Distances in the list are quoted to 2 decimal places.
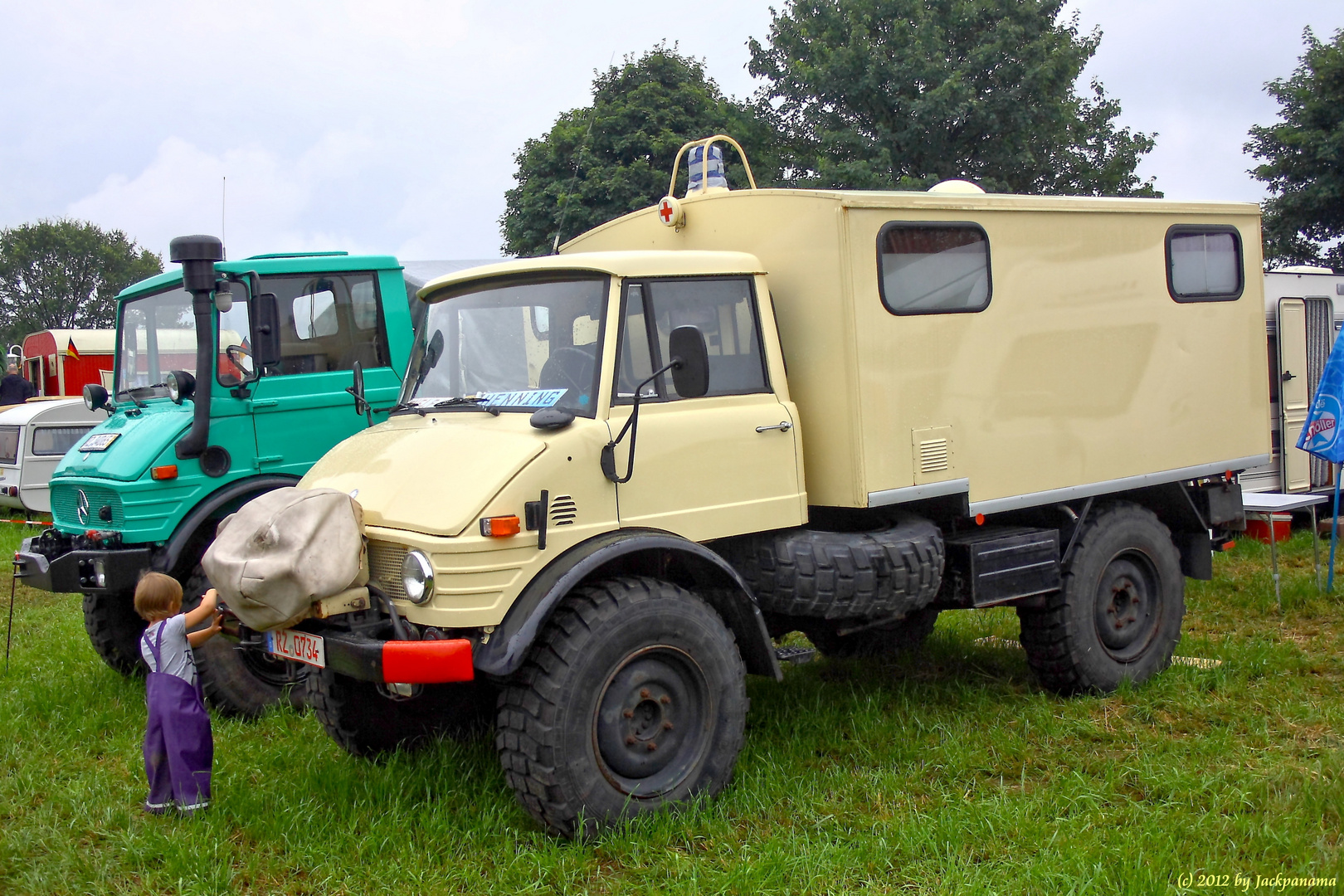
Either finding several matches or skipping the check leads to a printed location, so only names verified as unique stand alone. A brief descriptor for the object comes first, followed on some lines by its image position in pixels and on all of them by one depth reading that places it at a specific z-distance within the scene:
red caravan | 20.48
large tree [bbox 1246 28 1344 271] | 20.58
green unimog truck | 6.47
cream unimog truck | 4.27
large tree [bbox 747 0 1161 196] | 21.72
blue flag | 8.22
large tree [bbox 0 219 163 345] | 52.22
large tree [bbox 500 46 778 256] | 22.06
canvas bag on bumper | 4.17
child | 4.80
